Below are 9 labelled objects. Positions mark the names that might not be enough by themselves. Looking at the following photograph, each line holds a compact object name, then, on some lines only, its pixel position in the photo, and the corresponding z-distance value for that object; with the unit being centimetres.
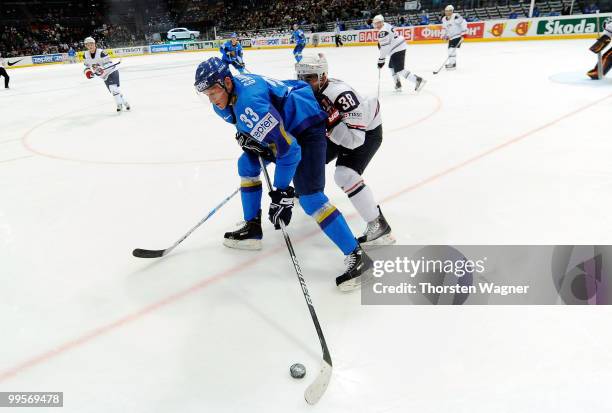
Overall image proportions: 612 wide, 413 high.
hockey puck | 165
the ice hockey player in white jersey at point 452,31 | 945
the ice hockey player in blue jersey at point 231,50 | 1049
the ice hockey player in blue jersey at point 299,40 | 1352
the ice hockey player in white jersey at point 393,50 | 739
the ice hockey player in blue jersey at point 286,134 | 194
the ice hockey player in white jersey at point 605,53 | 680
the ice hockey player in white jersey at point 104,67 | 735
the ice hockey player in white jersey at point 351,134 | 231
